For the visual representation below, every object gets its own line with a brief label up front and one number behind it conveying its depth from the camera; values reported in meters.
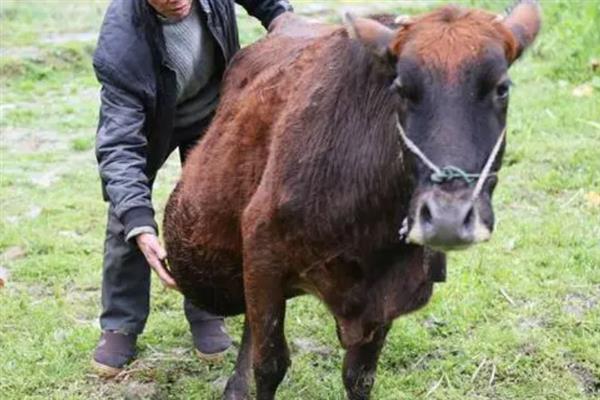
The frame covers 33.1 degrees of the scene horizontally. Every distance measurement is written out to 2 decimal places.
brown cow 2.99
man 4.14
